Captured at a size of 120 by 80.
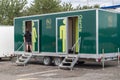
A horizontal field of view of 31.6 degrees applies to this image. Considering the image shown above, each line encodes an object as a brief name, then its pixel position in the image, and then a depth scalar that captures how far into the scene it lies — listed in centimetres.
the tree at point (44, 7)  2514
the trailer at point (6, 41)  1675
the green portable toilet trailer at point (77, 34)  1201
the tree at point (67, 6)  2914
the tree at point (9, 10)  2566
